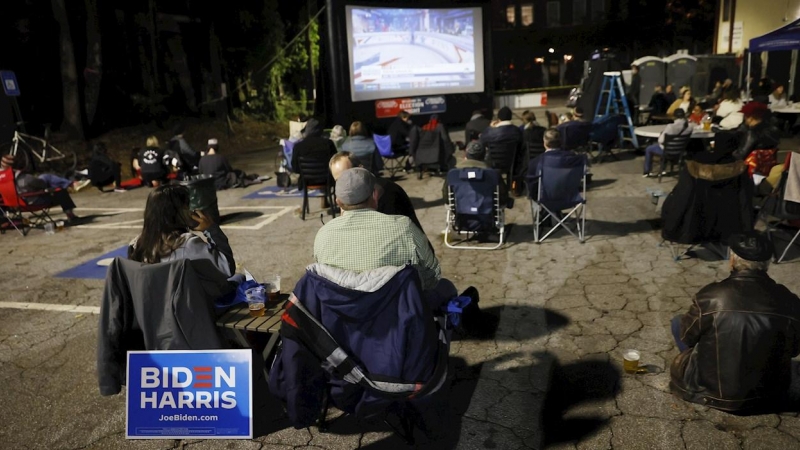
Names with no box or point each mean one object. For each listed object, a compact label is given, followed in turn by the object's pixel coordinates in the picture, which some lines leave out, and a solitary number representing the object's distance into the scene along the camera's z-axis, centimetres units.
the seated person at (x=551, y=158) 629
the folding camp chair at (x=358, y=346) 266
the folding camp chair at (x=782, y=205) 564
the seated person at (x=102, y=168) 1209
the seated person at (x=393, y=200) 484
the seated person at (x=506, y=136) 882
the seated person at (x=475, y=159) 650
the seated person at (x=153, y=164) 1154
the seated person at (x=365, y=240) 283
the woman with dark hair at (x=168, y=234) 318
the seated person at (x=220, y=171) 1077
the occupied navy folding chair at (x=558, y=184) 632
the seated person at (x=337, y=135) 980
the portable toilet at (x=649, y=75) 2022
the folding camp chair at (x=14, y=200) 815
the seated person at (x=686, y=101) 1208
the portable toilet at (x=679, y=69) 2092
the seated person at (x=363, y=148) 885
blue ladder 1252
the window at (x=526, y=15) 4406
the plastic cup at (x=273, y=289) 355
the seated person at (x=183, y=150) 1215
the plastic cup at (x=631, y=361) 379
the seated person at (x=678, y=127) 923
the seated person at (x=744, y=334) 295
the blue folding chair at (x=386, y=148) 1120
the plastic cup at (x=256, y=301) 330
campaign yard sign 302
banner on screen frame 1828
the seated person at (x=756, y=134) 728
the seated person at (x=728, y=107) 1073
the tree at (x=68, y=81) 1608
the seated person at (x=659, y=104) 1418
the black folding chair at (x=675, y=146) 923
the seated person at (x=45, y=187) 840
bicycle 1365
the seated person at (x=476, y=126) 1130
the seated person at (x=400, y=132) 1143
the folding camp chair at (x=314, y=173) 825
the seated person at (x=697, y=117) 1087
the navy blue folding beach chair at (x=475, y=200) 633
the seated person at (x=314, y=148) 822
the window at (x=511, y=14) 4412
